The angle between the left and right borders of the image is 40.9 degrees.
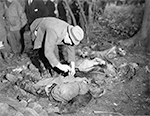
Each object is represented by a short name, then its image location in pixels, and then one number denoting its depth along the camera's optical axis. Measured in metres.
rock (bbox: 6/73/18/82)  4.65
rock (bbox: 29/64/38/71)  5.14
